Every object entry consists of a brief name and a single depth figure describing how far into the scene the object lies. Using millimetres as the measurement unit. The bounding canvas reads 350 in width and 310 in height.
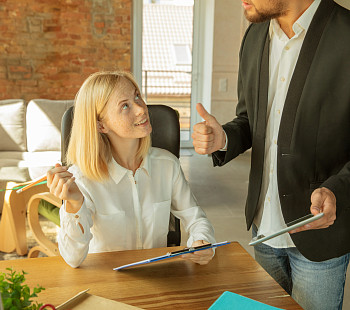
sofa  4499
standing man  1360
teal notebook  1062
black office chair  1747
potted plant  743
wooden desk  1119
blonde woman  1583
